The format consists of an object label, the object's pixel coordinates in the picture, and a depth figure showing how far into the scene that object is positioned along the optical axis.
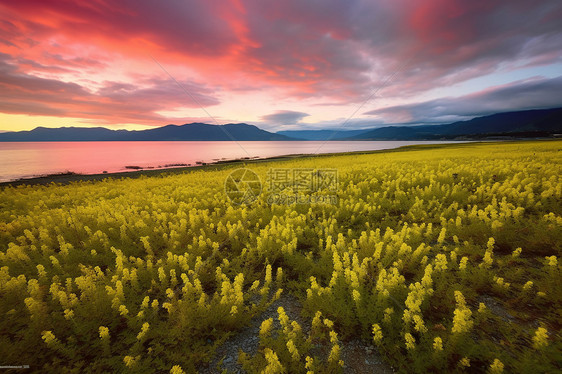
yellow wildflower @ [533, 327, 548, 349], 2.18
